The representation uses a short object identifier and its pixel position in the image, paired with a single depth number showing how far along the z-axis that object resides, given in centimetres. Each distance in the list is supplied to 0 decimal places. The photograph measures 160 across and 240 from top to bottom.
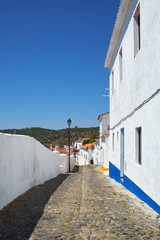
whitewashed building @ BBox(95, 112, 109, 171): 1837
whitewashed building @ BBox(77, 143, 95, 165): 3781
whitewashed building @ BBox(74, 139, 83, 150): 6453
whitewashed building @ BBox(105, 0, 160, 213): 461
